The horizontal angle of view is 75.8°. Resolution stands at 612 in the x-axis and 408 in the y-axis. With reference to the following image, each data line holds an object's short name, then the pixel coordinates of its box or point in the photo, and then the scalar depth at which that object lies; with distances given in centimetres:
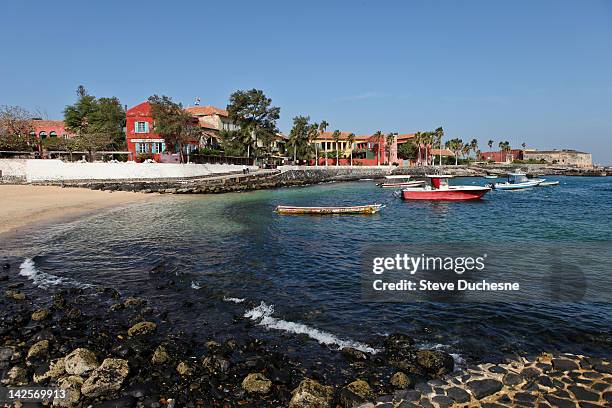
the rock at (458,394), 767
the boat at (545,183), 7312
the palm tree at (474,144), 14488
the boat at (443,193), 4809
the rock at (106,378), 811
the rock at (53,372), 860
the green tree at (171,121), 6806
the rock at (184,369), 884
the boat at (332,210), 3684
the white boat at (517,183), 6538
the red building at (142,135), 7388
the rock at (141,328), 1112
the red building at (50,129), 8800
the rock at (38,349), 961
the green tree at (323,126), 11356
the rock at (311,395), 766
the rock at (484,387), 786
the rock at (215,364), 902
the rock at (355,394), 777
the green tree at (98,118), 8543
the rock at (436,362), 897
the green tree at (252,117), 8938
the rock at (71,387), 782
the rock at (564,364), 888
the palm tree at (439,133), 12119
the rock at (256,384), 822
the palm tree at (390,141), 12044
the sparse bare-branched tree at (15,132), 6375
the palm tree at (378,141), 12162
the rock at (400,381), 832
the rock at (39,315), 1197
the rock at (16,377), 845
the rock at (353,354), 967
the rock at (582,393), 754
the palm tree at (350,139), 12088
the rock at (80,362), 882
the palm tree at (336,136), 11961
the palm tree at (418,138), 11808
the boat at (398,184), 7246
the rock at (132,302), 1327
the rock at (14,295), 1382
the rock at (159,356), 943
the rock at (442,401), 751
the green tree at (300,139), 10444
